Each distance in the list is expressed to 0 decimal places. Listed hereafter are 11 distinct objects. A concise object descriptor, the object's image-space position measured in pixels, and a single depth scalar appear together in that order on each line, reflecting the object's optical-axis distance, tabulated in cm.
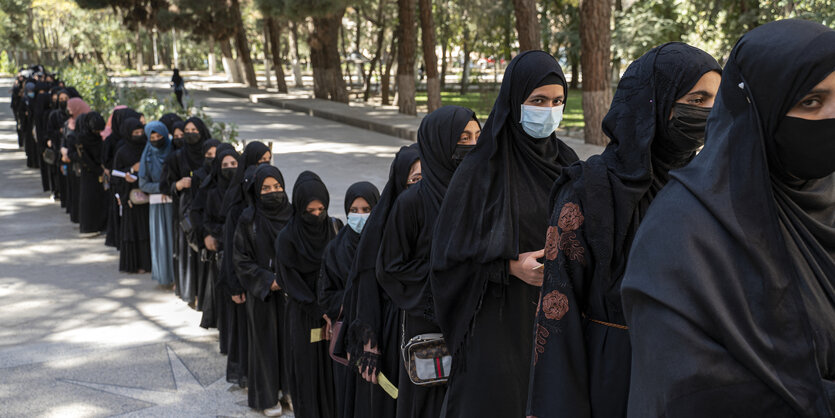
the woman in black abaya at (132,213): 838
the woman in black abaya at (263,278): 493
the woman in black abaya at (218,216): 596
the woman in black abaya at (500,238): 266
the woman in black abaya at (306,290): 451
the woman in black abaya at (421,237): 313
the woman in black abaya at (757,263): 143
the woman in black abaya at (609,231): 197
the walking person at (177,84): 2758
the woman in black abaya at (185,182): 705
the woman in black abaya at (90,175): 978
